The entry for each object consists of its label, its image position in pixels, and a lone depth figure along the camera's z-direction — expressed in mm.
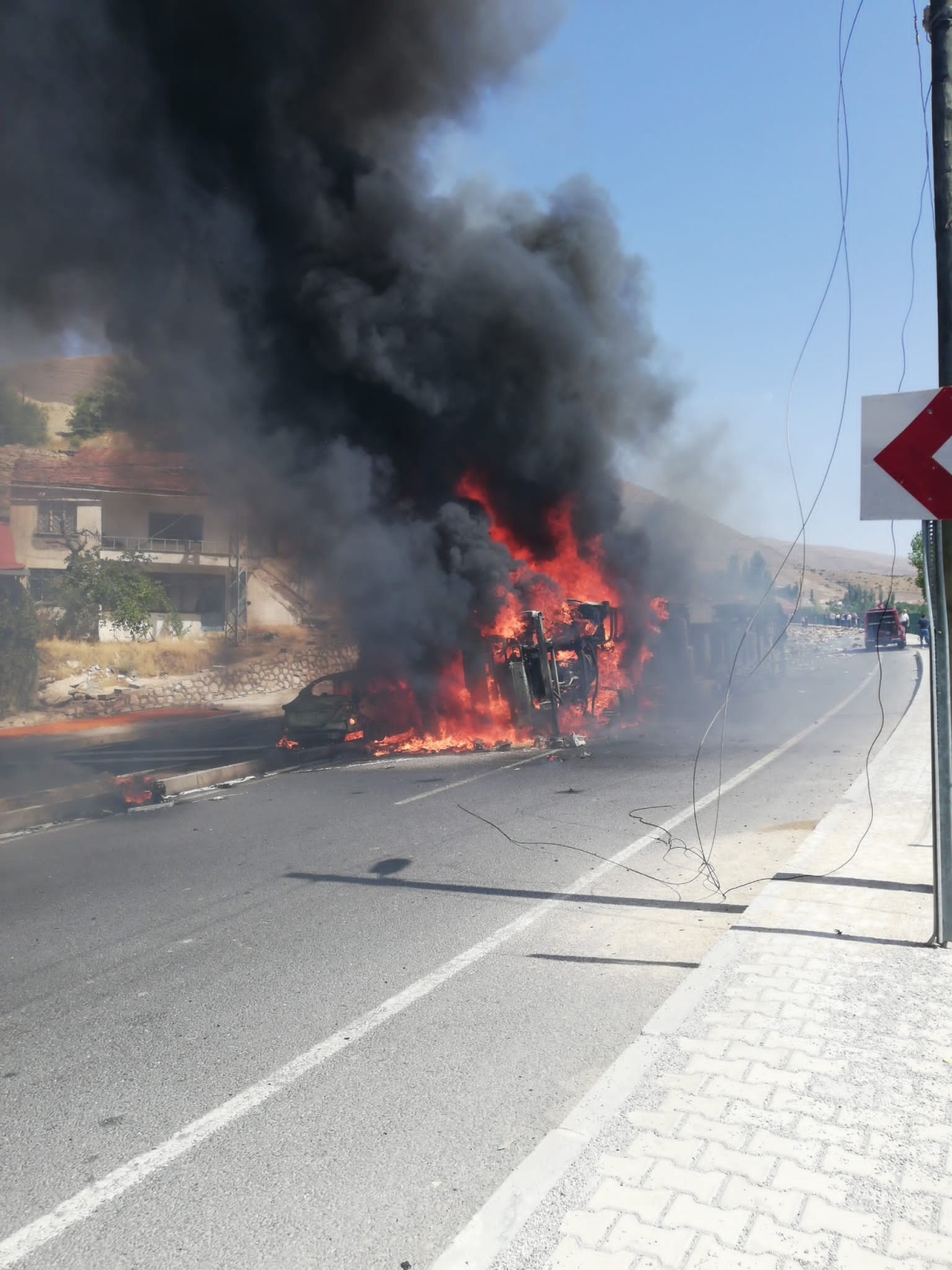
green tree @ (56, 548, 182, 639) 26656
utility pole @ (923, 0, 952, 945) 4082
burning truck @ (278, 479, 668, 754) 13336
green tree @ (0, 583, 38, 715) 20516
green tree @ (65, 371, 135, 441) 18606
